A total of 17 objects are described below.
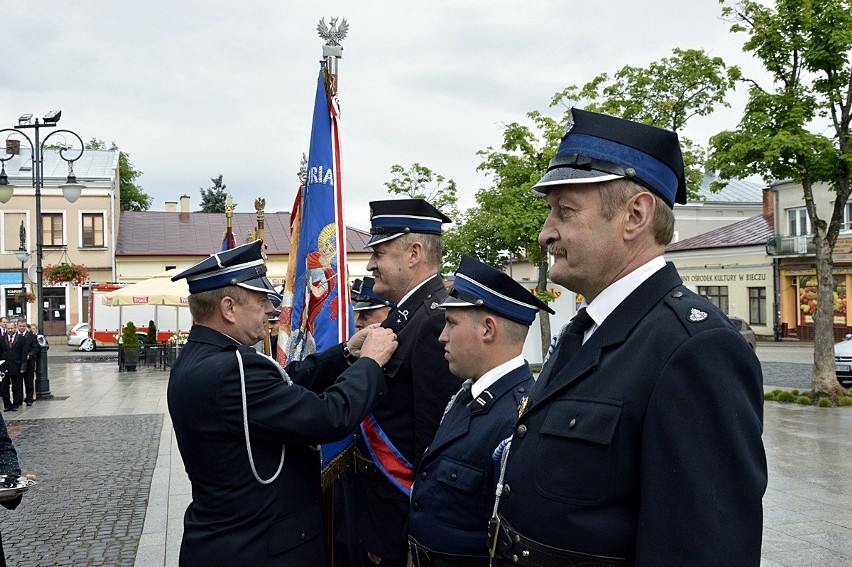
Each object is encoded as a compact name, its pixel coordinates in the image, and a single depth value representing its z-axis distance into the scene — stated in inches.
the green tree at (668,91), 768.9
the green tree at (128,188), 2519.7
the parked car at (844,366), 722.8
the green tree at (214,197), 3122.5
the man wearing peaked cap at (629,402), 62.7
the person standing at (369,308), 207.0
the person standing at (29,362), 702.5
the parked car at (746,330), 920.3
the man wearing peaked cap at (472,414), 111.2
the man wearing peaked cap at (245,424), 118.4
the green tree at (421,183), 1245.7
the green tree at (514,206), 898.1
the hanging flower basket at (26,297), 1419.7
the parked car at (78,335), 1561.3
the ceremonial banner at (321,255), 173.8
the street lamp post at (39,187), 741.9
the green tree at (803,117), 571.2
